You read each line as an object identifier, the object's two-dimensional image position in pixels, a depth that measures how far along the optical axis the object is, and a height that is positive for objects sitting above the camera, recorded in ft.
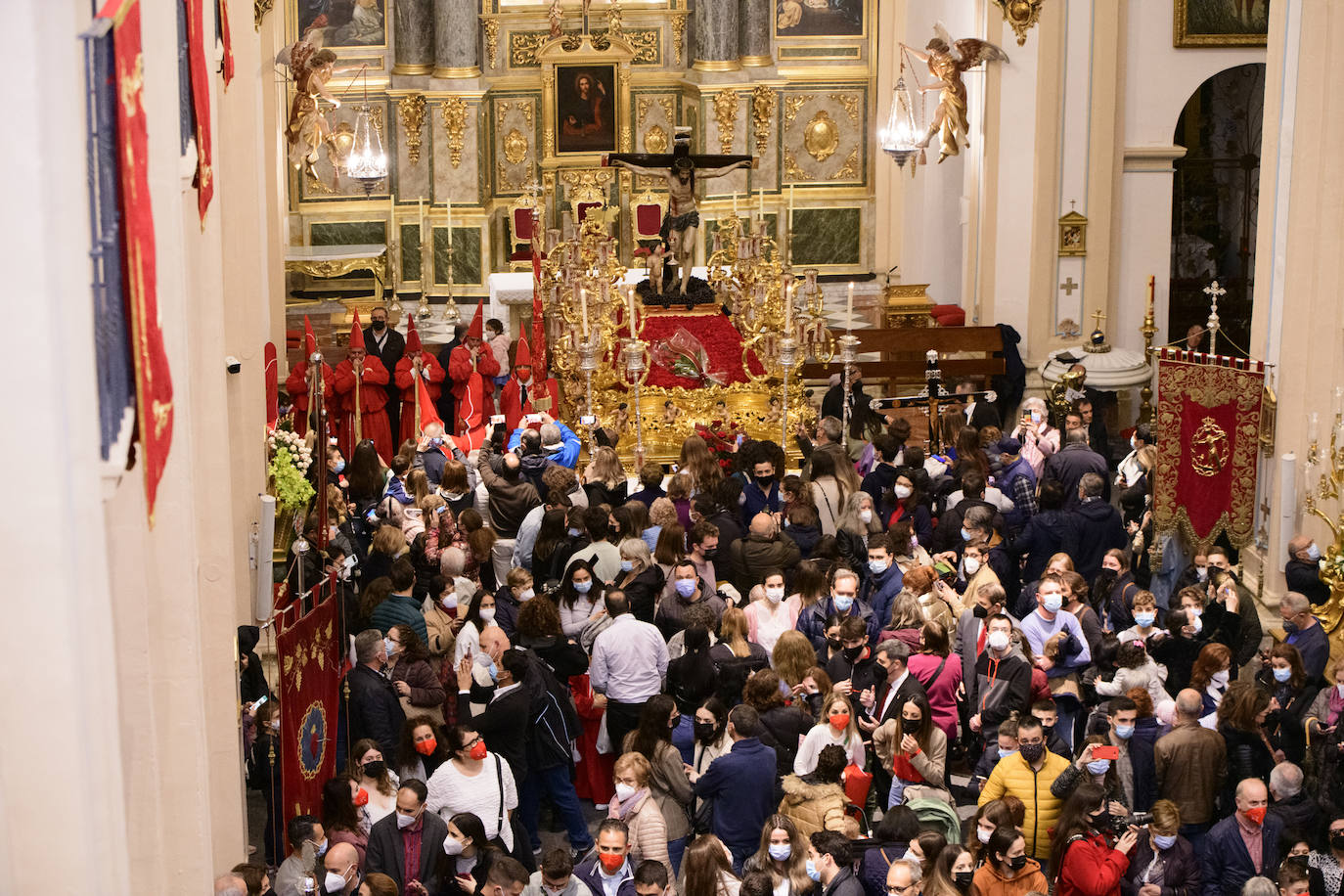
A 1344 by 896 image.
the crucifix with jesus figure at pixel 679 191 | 64.85 +0.41
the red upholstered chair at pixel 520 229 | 85.35 -1.27
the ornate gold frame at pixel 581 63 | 87.10 +5.71
